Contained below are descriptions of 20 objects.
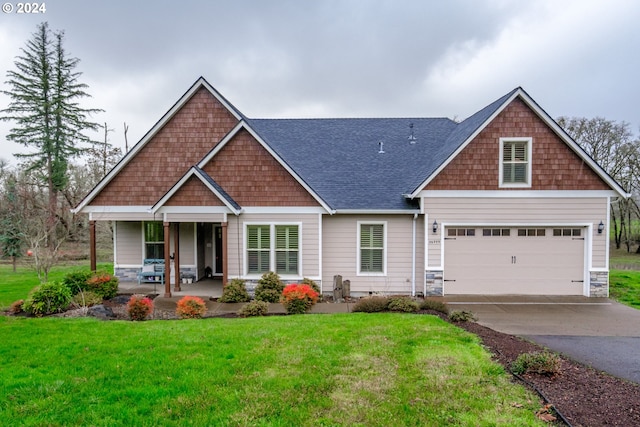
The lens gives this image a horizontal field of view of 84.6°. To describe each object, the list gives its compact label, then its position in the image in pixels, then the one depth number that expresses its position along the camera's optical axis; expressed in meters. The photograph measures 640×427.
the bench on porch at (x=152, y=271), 12.87
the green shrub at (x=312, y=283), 11.07
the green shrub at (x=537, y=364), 4.95
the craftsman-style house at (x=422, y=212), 11.14
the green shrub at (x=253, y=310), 8.98
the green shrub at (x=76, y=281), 10.78
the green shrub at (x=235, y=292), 10.67
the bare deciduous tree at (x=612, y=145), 25.84
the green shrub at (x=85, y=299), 9.77
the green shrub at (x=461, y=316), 7.97
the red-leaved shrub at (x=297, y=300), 9.23
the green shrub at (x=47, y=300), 8.94
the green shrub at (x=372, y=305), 9.08
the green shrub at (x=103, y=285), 10.90
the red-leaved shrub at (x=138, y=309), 8.48
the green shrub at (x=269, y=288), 10.69
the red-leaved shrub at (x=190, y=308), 8.77
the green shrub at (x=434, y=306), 8.89
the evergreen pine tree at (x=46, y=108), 24.94
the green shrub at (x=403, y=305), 8.93
